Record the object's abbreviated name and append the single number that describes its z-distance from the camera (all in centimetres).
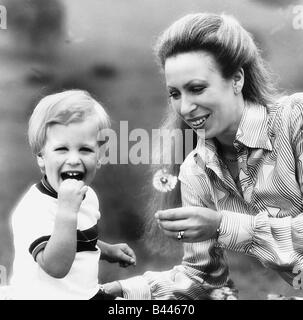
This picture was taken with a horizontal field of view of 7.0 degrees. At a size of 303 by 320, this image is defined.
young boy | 431
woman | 434
